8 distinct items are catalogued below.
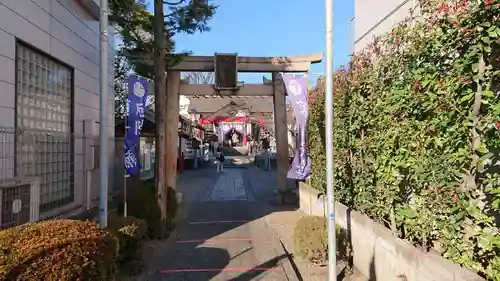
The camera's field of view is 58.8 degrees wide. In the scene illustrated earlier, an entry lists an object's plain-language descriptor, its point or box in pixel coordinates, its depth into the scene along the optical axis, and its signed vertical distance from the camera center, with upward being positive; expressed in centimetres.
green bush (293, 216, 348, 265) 730 -158
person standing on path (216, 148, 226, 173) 3148 -112
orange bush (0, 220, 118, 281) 380 -95
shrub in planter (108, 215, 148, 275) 672 -144
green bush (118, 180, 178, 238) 1000 -138
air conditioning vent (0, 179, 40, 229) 655 -83
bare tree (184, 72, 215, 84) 4191 +687
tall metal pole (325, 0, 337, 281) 570 +45
